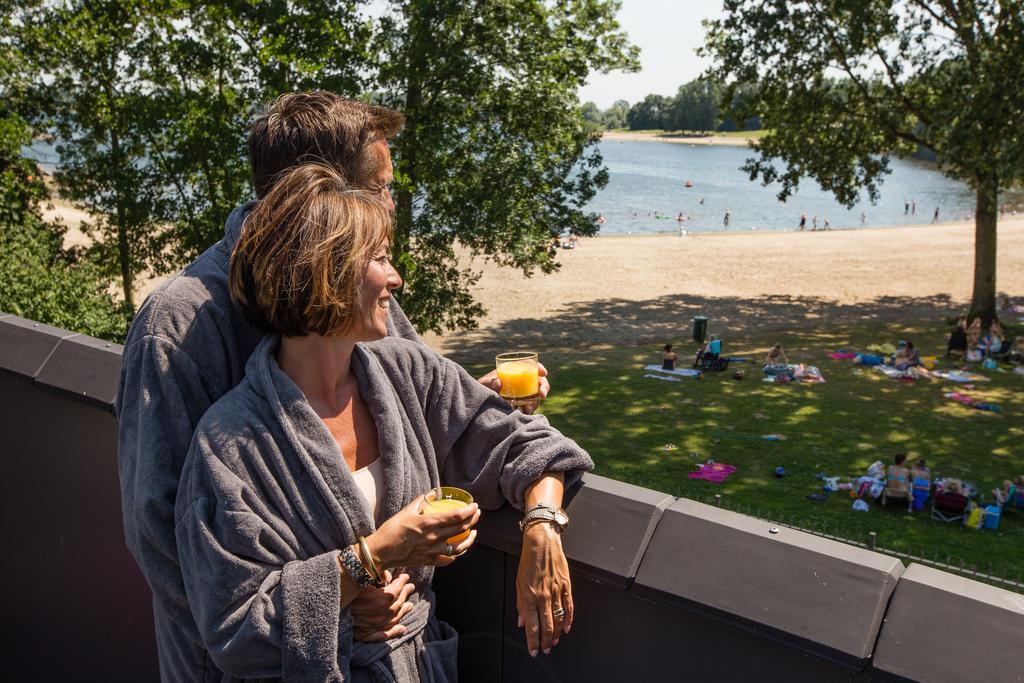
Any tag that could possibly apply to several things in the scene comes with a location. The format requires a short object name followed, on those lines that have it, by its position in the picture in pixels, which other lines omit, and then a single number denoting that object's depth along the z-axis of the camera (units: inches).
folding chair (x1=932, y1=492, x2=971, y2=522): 400.2
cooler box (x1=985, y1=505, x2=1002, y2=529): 390.3
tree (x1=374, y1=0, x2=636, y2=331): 648.4
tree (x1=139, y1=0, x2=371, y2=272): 639.1
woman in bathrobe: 68.9
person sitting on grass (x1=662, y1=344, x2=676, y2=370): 717.3
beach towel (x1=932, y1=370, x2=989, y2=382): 666.2
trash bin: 848.9
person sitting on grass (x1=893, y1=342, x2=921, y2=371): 687.7
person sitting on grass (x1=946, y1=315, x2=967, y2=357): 735.7
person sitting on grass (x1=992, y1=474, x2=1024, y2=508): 403.9
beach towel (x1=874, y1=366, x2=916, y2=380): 674.2
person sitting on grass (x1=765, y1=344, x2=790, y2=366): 719.7
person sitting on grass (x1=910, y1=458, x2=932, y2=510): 414.6
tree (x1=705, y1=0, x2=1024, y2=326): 776.9
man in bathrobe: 73.9
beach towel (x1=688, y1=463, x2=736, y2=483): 463.4
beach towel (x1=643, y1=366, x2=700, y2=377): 698.3
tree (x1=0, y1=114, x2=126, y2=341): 438.9
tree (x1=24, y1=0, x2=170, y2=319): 687.7
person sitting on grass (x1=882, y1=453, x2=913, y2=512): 415.2
